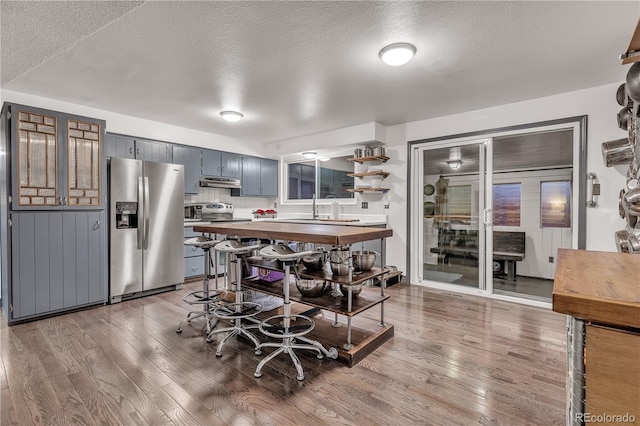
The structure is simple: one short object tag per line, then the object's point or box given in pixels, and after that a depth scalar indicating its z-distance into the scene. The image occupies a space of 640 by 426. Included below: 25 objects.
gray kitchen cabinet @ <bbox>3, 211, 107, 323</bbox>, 2.98
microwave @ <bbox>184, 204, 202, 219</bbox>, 4.86
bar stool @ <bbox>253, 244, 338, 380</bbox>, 2.08
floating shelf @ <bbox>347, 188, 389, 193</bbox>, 4.65
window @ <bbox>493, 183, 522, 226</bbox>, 5.53
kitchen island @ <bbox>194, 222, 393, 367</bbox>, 2.15
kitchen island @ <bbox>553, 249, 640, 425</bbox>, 0.60
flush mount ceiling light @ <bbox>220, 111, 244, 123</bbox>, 3.97
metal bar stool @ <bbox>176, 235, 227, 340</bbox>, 2.81
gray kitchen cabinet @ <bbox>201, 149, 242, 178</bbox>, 5.07
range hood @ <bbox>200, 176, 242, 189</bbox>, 4.99
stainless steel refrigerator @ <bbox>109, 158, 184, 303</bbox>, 3.68
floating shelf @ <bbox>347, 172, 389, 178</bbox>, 4.64
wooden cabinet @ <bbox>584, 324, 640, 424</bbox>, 0.60
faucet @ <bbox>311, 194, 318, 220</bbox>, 5.47
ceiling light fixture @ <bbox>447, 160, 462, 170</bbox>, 4.42
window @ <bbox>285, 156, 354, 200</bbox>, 5.50
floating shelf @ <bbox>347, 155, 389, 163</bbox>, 4.55
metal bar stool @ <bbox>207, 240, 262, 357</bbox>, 2.37
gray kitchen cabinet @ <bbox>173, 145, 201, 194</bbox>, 4.70
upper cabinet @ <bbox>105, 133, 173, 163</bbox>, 4.00
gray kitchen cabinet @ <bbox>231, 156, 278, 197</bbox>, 5.70
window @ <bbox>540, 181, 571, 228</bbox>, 5.12
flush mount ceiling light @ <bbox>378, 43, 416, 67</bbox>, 2.35
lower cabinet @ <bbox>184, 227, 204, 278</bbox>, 4.64
